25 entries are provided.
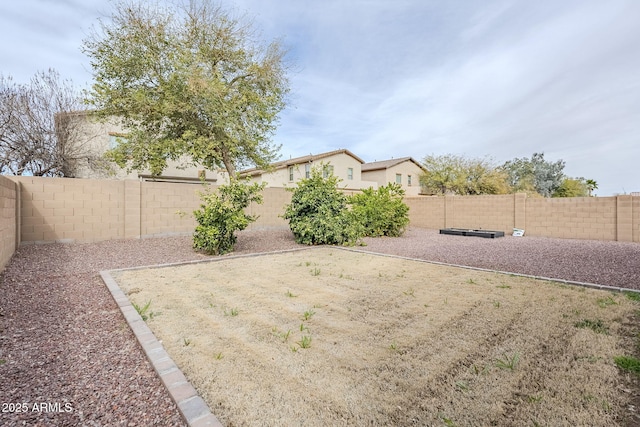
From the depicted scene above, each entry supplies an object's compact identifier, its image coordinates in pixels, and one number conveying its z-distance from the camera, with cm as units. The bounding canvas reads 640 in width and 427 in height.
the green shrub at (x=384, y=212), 1170
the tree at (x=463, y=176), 2503
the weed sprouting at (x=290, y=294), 425
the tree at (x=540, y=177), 2717
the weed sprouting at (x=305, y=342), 275
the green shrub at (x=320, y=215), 936
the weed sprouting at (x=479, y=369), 231
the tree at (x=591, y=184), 2766
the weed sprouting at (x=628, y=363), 232
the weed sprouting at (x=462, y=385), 211
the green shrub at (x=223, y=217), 720
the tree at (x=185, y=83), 1137
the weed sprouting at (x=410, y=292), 432
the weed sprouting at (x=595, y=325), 305
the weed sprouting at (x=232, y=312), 353
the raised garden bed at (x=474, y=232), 1188
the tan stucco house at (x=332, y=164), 2486
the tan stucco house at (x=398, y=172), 2920
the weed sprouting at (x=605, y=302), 386
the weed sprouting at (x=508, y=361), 239
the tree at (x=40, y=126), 1286
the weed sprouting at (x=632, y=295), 412
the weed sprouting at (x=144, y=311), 345
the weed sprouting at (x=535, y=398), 196
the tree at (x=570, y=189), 2469
